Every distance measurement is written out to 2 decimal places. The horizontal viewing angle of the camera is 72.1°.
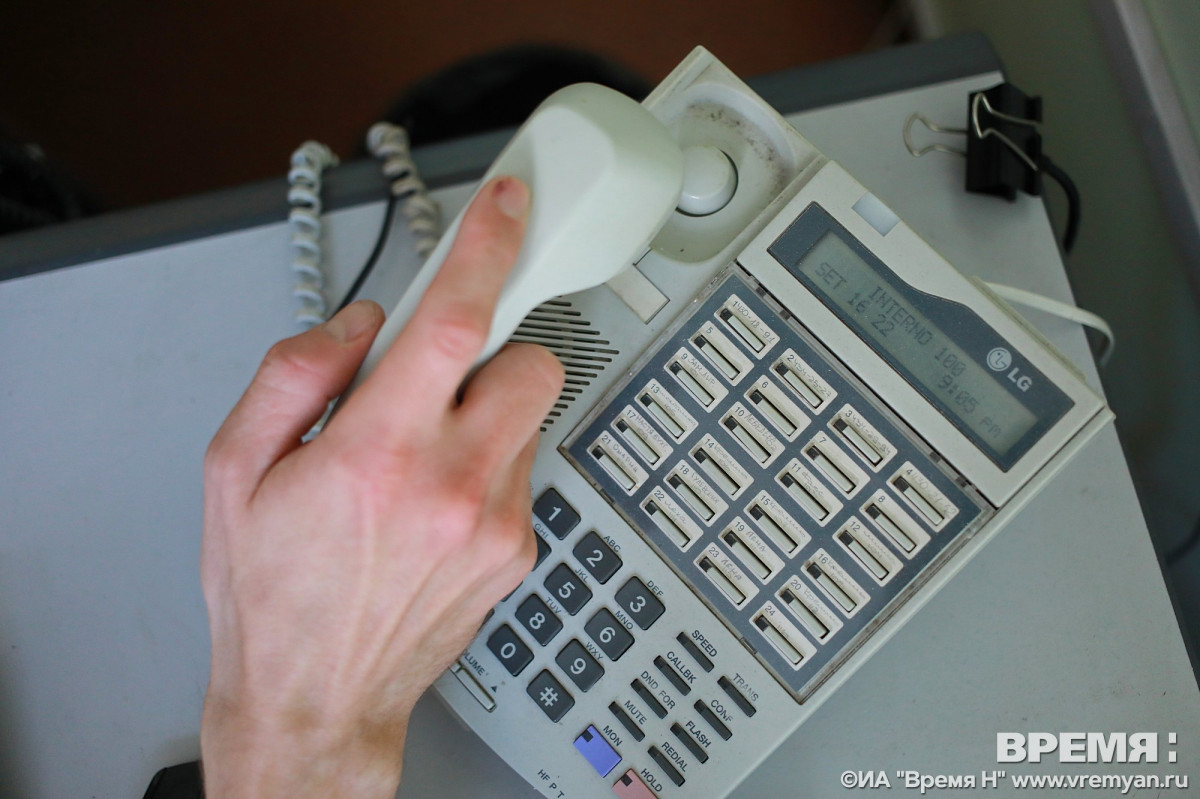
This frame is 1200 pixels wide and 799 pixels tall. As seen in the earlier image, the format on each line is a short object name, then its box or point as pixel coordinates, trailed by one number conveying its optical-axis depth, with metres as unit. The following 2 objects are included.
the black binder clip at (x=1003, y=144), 0.56
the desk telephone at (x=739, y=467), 0.44
